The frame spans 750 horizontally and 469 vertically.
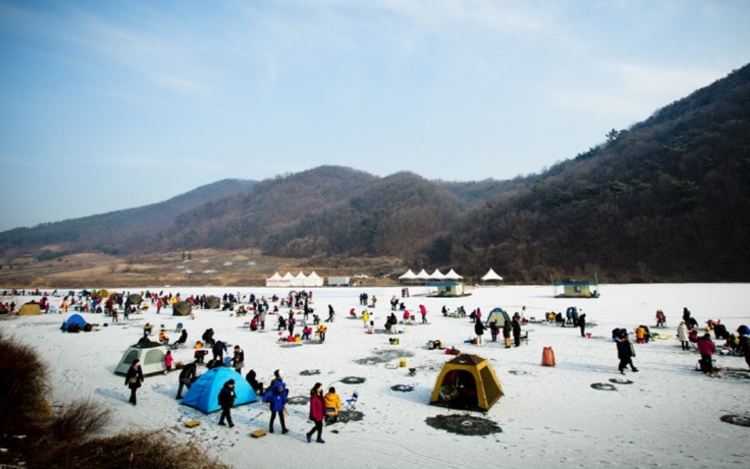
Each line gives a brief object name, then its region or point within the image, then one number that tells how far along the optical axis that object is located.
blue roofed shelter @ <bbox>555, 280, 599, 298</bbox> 33.00
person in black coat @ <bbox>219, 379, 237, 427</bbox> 8.76
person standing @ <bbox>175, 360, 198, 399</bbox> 10.84
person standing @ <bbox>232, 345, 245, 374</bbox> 12.31
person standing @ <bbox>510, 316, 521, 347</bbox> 16.45
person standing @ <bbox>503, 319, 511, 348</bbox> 16.39
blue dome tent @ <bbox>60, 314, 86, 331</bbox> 22.84
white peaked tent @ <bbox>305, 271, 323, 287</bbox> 62.91
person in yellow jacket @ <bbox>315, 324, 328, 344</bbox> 18.64
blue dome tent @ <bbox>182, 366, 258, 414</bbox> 9.86
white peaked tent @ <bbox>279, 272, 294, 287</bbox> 63.09
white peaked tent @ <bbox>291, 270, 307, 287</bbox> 62.62
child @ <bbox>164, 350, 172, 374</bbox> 13.42
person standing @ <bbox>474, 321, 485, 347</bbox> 16.58
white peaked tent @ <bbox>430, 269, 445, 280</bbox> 52.81
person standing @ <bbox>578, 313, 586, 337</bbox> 17.97
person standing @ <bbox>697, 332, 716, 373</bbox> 11.59
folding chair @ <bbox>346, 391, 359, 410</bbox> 9.86
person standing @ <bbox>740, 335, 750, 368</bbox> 11.42
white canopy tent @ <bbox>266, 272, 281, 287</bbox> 63.84
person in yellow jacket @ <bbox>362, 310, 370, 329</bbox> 22.02
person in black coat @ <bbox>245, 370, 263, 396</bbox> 10.91
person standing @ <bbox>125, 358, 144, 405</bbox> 10.42
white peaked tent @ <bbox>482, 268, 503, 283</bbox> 48.70
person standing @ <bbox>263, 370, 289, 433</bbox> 8.44
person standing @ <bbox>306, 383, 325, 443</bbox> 7.78
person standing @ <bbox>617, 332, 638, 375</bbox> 11.99
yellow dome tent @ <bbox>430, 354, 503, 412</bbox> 9.62
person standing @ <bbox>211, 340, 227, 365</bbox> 13.71
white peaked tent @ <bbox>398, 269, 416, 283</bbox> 53.17
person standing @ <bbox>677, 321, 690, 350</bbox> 14.73
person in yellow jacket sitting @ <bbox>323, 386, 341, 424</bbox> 8.31
